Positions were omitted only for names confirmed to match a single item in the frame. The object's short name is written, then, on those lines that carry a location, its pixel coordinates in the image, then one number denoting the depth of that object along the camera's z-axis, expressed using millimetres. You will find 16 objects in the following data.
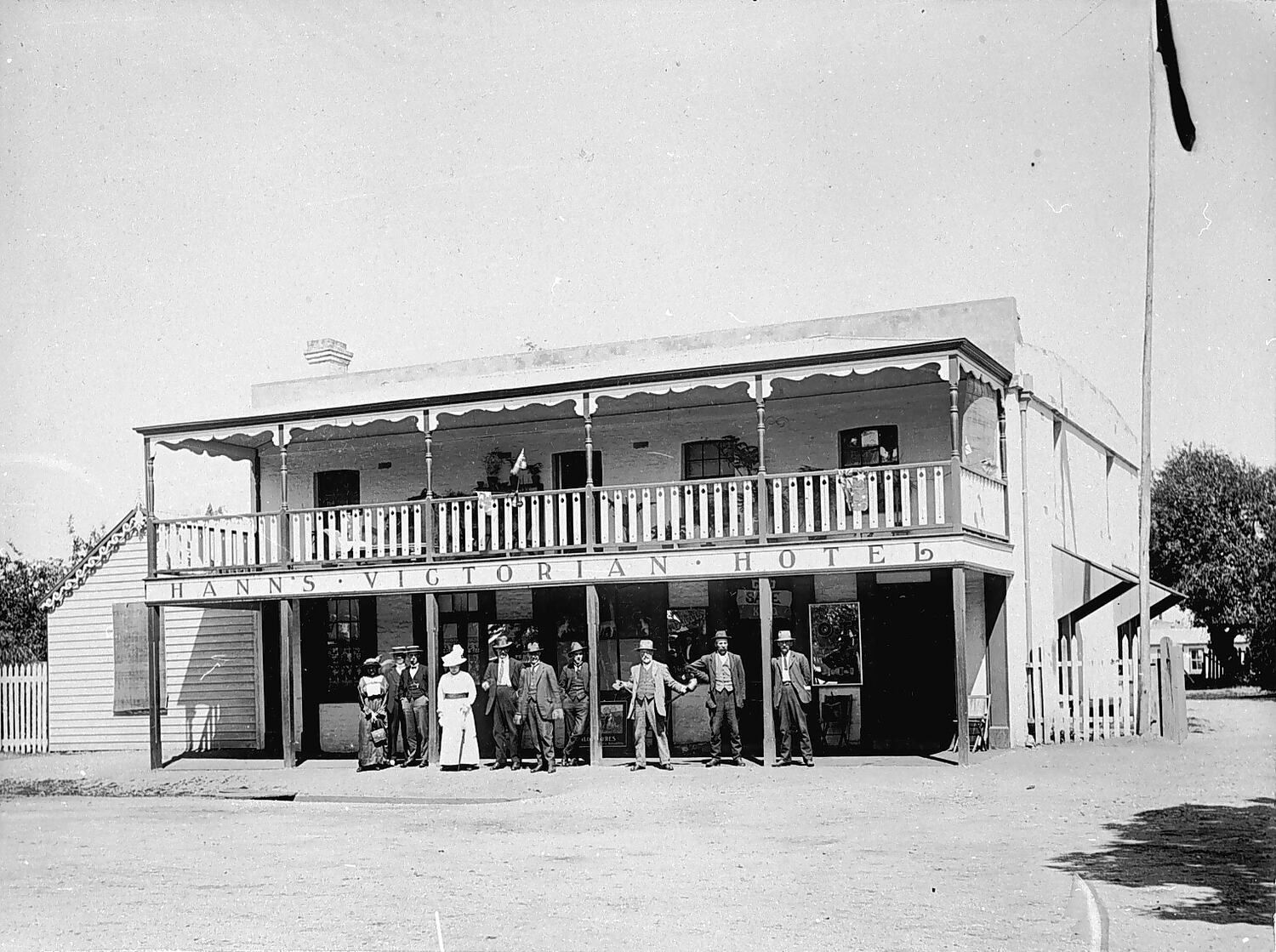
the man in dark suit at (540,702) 18219
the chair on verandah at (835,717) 20125
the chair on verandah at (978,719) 18781
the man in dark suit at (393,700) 19422
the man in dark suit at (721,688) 17484
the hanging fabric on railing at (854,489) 18062
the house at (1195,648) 49156
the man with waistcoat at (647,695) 17812
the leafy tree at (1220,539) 45625
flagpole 18891
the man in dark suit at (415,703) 19438
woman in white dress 18578
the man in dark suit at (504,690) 18547
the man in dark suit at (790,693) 17453
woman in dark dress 19078
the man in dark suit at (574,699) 18547
